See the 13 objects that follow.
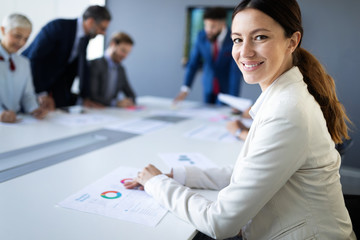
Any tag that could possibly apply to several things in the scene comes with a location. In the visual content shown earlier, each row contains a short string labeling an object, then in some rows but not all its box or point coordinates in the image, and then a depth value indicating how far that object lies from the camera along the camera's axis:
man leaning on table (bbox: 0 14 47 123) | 2.02
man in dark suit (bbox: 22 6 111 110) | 2.75
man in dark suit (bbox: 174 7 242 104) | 3.19
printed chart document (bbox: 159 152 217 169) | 1.43
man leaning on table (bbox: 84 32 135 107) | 3.03
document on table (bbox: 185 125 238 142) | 1.95
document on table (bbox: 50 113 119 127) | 2.13
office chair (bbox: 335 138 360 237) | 1.11
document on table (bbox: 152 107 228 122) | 2.65
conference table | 0.85
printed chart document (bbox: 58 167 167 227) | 0.93
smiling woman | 0.81
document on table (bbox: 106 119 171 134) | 2.04
